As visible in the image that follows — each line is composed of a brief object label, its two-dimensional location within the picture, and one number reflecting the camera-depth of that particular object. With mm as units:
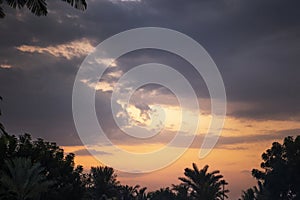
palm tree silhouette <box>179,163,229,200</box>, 63125
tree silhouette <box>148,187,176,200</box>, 119312
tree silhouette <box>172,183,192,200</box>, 84500
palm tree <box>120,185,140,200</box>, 89588
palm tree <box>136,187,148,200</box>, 96125
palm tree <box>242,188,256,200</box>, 95862
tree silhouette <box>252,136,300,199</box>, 77188
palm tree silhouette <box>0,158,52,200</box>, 41938
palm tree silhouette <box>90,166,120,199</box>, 72312
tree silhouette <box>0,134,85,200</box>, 51547
